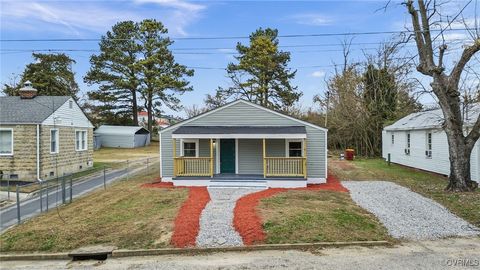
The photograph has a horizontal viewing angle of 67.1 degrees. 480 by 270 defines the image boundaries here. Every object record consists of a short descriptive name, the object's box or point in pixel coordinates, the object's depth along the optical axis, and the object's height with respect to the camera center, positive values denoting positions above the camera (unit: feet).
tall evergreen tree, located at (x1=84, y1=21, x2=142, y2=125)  150.00 +31.97
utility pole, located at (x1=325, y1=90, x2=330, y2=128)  108.91 +9.12
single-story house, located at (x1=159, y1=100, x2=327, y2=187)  52.37 -1.35
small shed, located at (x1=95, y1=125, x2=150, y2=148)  144.15 +2.45
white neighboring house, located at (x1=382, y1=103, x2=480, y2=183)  54.27 -0.69
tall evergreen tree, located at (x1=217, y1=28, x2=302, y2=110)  135.03 +26.48
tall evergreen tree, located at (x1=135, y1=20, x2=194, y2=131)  149.38 +31.96
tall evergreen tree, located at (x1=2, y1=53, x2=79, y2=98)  150.00 +28.45
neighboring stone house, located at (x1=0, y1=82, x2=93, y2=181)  58.80 +1.17
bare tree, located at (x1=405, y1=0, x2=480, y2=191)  43.91 +2.69
